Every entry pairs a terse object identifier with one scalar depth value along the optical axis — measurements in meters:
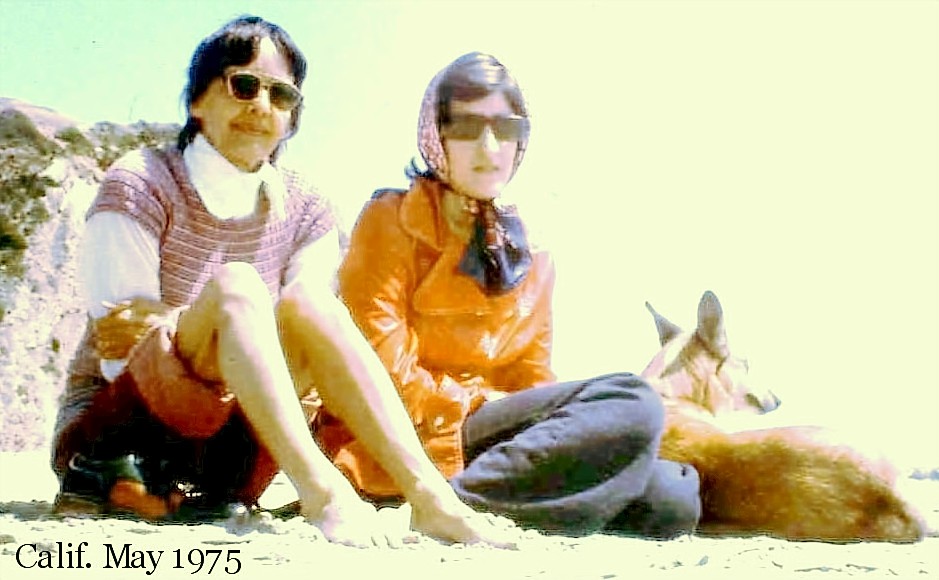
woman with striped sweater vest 2.21
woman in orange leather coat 2.61
